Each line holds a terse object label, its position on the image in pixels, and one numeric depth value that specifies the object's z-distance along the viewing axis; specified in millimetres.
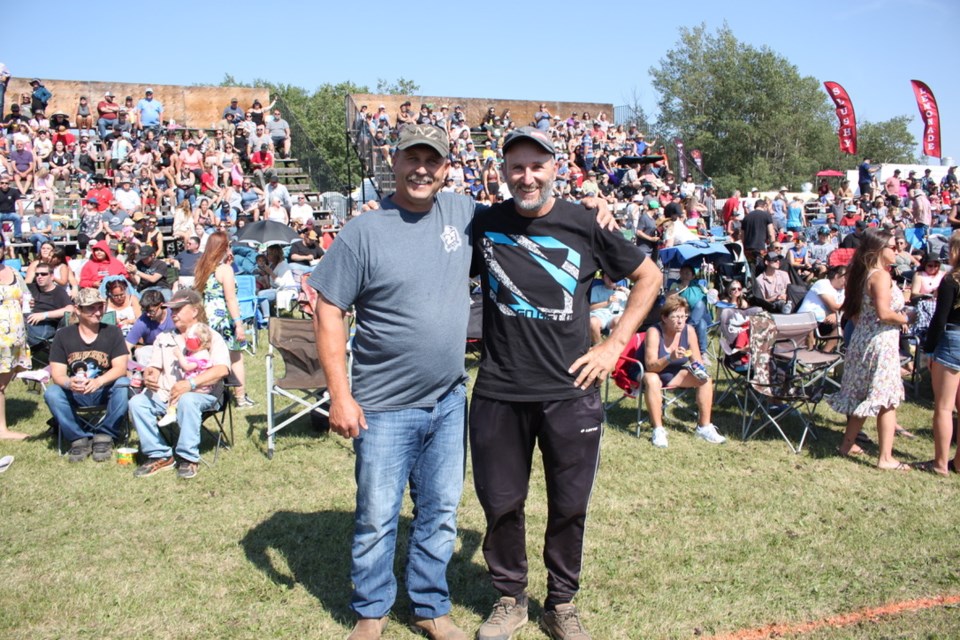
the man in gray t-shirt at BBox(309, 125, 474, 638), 2891
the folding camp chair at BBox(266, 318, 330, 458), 5922
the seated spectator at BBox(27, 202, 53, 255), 13680
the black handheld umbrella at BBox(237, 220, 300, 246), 11477
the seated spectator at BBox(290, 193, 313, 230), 14961
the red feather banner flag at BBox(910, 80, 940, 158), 25812
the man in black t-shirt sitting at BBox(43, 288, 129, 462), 5715
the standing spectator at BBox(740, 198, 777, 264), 13789
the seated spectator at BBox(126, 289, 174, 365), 6277
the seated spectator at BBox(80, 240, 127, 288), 9328
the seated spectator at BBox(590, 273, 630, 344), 8273
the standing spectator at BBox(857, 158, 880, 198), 22156
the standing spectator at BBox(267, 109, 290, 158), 20469
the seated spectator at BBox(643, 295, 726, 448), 6047
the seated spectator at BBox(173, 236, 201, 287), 10312
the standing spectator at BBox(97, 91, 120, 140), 18594
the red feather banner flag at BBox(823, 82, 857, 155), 26720
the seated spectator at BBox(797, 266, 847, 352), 7828
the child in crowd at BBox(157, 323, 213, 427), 5512
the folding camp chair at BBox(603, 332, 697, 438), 6285
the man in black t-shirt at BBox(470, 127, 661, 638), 2979
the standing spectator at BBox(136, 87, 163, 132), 19078
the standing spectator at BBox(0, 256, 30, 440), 6082
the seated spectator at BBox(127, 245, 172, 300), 10031
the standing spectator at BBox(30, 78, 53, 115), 18797
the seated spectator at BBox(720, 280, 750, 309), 9393
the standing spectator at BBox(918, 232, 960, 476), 4977
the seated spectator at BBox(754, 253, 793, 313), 9867
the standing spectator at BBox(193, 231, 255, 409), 6914
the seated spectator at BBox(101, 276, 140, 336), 7324
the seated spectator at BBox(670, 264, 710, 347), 7922
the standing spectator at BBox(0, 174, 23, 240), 13891
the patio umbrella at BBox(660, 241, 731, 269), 9812
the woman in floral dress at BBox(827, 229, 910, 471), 5172
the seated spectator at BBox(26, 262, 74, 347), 7739
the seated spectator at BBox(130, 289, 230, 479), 5363
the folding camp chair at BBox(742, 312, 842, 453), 6004
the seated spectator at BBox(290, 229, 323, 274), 11375
